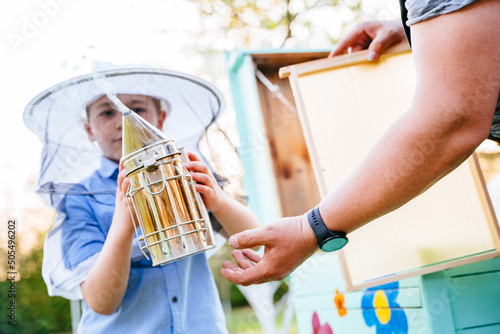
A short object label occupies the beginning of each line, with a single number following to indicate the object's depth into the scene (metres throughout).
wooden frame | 1.24
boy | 1.13
